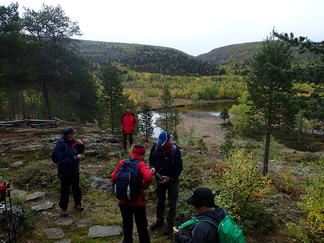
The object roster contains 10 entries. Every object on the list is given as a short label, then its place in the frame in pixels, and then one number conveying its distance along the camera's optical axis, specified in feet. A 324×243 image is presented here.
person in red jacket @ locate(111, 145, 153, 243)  13.16
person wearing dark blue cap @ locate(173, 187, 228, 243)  7.97
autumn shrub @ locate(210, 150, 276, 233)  16.67
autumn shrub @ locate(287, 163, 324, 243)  15.62
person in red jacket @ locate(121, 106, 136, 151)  36.96
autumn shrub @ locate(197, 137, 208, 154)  81.59
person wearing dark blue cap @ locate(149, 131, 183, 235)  15.69
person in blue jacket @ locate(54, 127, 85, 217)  17.84
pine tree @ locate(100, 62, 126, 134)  67.67
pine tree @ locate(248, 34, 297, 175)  50.16
